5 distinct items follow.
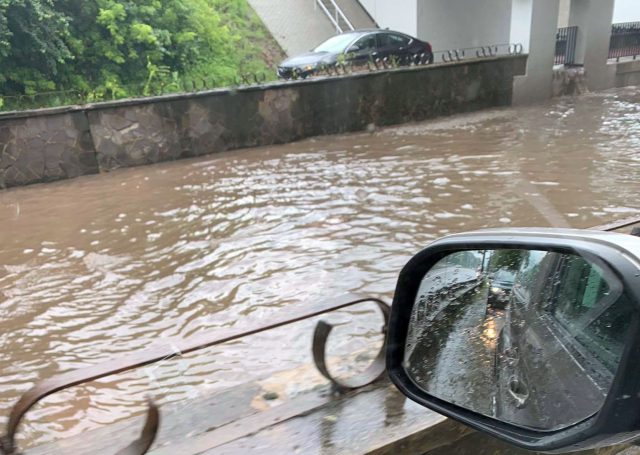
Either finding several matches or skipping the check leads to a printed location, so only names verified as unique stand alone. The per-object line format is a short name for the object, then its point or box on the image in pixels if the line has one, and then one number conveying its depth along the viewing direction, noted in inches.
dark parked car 543.2
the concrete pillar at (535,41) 588.4
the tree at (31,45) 465.7
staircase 800.9
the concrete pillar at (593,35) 648.4
